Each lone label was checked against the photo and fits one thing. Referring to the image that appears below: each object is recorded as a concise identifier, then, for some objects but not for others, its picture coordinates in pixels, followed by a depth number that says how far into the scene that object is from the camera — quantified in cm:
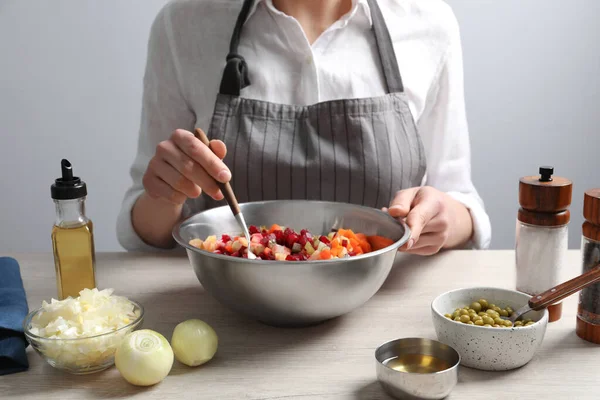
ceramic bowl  97
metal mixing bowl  100
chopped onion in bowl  94
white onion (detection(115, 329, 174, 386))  93
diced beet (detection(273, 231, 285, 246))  119
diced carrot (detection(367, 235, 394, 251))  124
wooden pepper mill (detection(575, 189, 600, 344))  105
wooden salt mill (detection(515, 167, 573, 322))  109
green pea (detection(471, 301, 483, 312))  107
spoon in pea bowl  101
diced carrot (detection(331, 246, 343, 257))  110
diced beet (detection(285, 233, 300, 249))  117
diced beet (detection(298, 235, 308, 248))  116
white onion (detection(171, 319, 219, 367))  99
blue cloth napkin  99
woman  158
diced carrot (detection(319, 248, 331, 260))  108
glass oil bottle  118
